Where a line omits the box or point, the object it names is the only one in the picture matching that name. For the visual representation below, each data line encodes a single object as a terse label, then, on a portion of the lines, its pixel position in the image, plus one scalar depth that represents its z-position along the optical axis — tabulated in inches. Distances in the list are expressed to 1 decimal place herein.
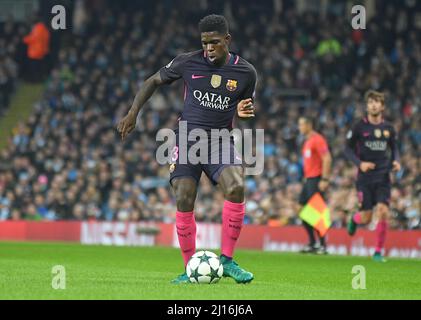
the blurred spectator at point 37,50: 1238.9
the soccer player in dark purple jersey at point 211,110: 417.1
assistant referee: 731.4
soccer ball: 404.8
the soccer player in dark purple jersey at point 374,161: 662.5
